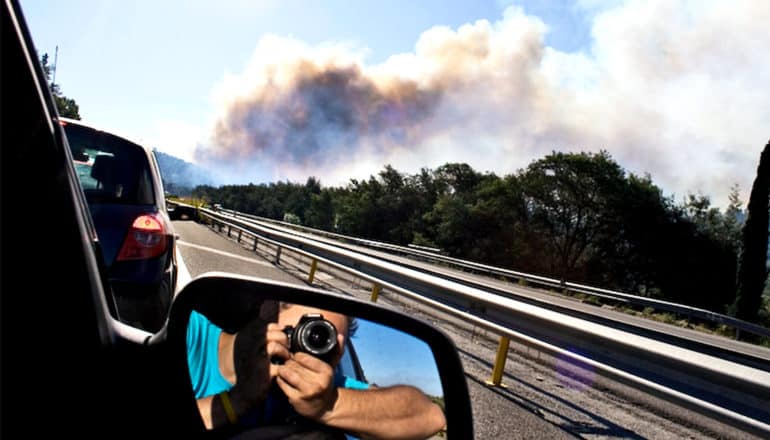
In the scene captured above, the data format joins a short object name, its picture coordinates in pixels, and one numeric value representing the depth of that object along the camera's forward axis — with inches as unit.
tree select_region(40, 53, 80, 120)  2861.7
